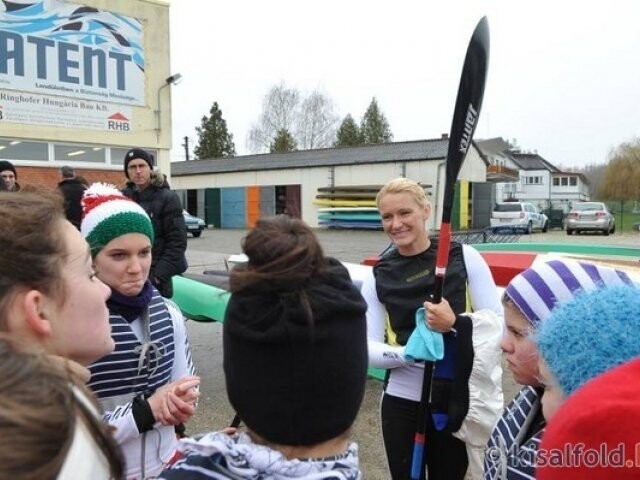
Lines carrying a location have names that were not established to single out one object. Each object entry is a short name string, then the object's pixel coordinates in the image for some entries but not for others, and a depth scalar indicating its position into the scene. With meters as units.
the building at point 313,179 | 26.95
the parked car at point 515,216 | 26.75
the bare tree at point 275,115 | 57.81
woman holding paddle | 2.32
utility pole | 60.59
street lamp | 16.94
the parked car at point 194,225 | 24.03
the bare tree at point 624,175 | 48.69
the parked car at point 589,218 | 25.70
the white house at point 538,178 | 66.12
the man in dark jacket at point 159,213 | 4.82
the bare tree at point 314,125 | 58.50
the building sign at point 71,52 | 14.02
